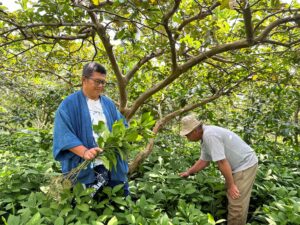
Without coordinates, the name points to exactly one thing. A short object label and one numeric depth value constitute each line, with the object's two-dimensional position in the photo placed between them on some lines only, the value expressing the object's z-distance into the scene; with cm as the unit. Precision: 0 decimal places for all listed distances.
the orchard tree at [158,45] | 207
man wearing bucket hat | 224
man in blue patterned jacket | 173
